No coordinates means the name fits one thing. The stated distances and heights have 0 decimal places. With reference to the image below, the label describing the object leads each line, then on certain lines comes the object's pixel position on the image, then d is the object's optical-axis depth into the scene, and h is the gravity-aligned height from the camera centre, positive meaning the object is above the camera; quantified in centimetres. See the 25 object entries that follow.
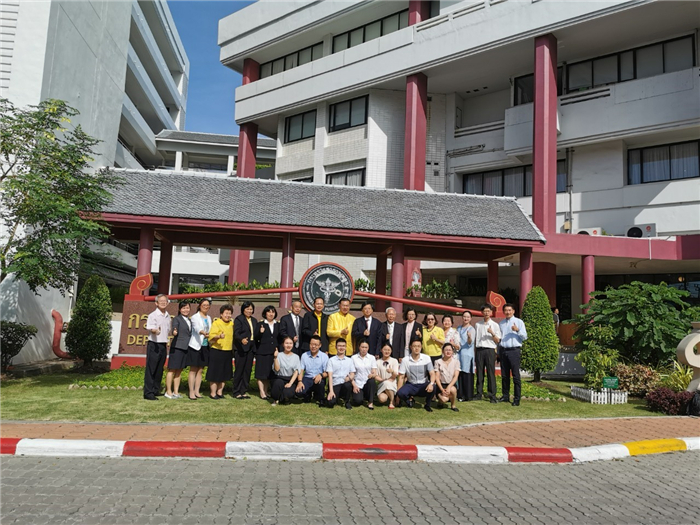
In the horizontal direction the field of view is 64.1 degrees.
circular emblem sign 1206 +87
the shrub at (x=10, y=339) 1205 -62
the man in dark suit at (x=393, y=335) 1026 -14
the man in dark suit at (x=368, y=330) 1020 -6
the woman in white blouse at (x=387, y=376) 964 -84
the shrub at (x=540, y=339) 1289 -11
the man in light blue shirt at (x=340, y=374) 938 -81
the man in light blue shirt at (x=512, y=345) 1041 -23
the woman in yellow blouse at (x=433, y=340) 1033 -20
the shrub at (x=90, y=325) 1350 -27
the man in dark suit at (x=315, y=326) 1015 -4
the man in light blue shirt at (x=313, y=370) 946 -78
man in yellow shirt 1010 -3
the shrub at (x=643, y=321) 1245 +40
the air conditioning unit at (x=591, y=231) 2188 +421
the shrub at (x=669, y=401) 1041 -114
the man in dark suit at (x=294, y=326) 1005 -6
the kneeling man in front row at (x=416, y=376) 959 -81
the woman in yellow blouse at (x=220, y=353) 979 -58
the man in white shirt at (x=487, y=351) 1060 -36
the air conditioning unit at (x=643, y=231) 2153 +415
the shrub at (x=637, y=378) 1199 -85
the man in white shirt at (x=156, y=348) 970 -54
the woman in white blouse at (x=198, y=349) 976 -52
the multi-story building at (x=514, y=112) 2133 +979
